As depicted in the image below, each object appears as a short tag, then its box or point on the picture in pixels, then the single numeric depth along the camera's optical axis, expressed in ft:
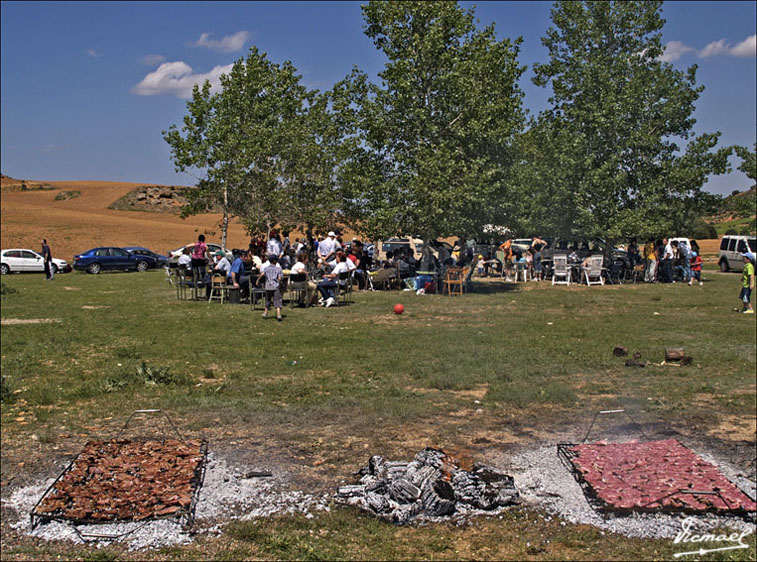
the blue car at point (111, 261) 119.75
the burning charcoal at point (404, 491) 19.10
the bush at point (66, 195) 335.08
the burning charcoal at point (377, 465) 20.46
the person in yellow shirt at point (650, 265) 89.56
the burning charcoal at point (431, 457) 20.92
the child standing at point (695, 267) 86.79
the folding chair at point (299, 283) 58.34
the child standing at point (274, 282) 51.44
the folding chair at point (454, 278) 72.18
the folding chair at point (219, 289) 64.13
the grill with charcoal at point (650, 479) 18.61
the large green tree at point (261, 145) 119.65
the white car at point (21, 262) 115.44
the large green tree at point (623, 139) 89.66
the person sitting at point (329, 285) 60.77
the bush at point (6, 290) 77.25
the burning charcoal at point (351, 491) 19.60
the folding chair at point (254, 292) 57.74
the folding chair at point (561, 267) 85.51
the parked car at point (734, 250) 111.86
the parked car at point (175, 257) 79.34
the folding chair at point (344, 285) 62.85
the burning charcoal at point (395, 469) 20.08
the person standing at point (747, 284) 55.47
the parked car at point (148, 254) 128.98
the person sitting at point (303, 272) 57.98
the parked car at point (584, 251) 95.61
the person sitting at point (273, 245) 67.05
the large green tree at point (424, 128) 72.64
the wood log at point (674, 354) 36.83
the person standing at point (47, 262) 100.56
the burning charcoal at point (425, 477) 19.53
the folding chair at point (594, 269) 85.80
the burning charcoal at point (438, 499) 18.75
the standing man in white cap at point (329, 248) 68.13
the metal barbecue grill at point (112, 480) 18.13
